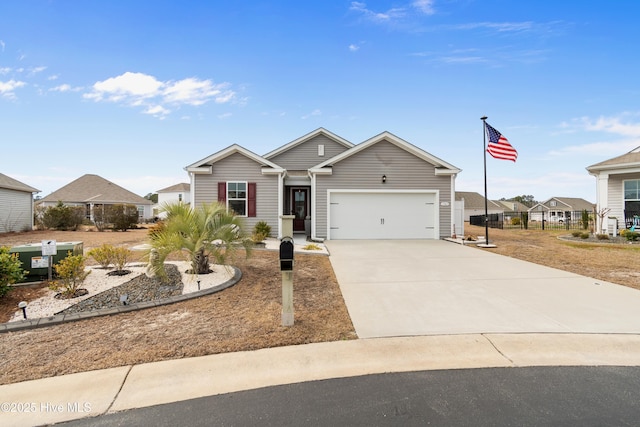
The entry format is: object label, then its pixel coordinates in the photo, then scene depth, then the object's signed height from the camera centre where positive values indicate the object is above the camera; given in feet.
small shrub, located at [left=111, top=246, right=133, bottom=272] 21.36 -2.96
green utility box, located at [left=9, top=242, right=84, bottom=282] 19.34 -2.74
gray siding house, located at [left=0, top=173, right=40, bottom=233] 56.29 +2.21
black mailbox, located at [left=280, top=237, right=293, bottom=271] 12.79 -1.63
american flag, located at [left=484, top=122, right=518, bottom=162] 39.47 +8.86
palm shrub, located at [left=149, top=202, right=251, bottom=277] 18.96 -1.20
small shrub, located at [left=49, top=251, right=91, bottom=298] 16.68 -3.36
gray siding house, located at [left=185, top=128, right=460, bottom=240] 44.83 +3.77
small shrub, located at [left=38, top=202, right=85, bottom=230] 61.57 -0.39
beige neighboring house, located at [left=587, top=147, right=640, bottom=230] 48.16 +4.28
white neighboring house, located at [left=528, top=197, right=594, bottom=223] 172.45 +4.51
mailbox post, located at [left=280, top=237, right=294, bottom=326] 12.85 -2.77
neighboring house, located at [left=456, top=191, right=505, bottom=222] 162.40 +5.58
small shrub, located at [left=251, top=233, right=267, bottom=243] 37.34 -2.76
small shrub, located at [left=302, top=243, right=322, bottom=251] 34.30 -3.71
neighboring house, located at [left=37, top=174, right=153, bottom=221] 90.63 +6.62
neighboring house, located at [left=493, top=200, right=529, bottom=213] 211.00 +6.18
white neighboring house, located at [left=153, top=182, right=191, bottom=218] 121.34 +9.67
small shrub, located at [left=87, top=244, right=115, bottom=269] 21.53 -2.74
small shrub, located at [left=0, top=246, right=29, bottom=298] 16.15 -2.95
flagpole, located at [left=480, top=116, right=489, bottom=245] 39.93 +9.59
